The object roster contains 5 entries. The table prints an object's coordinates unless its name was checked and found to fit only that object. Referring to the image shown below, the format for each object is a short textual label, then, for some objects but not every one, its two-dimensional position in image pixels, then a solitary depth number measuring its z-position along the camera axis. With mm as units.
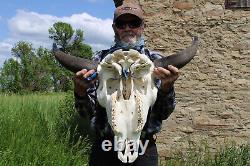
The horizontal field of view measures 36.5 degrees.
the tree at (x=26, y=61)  30843
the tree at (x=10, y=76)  30158
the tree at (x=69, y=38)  33460
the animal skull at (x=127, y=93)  2298
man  2626
